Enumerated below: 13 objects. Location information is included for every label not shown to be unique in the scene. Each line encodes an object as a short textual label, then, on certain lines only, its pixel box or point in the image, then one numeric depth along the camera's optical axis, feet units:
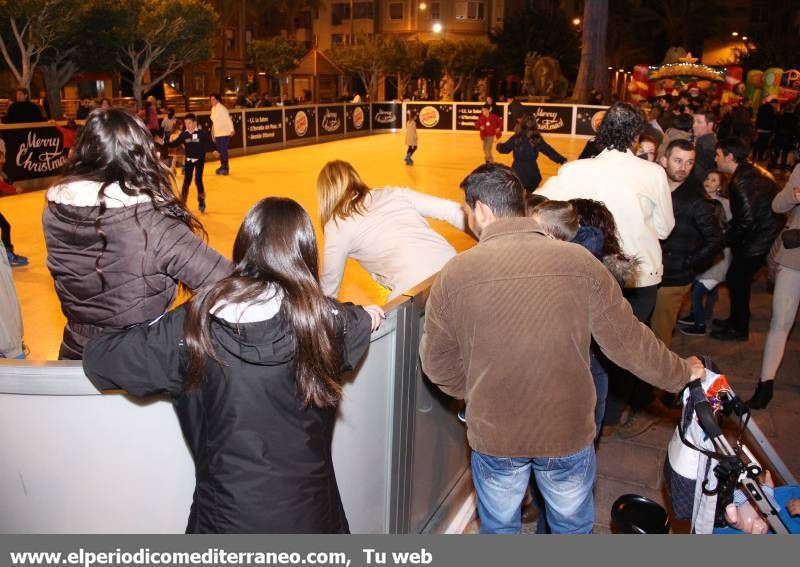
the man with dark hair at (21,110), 42.24
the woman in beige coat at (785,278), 13.29
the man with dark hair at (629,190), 12.14
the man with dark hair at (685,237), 14.39
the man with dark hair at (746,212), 17.39
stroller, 7.63
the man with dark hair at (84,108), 55.45
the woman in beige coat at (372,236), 10.66
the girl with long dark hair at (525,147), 29.04
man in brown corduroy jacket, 6.78
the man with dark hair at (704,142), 20.83
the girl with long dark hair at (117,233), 7.68
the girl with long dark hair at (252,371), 5.69
